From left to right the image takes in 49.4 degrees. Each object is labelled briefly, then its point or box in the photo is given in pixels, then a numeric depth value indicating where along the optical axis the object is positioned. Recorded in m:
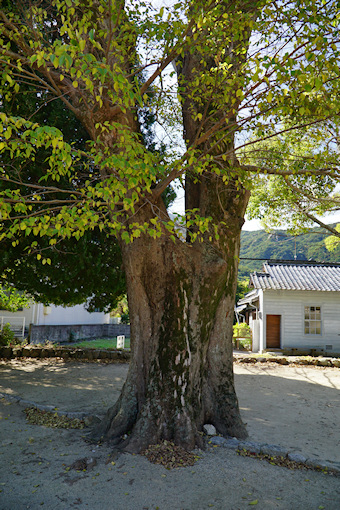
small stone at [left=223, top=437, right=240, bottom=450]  4.96
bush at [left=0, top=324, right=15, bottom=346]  13.70
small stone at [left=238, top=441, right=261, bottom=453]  4.88
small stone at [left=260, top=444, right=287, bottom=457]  4.76
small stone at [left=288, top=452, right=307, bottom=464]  4.58
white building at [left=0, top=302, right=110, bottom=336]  18.36
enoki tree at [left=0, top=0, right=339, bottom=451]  4.72
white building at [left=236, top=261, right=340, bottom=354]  17.38
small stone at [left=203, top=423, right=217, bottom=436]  5.24
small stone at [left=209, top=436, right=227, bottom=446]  5.03
